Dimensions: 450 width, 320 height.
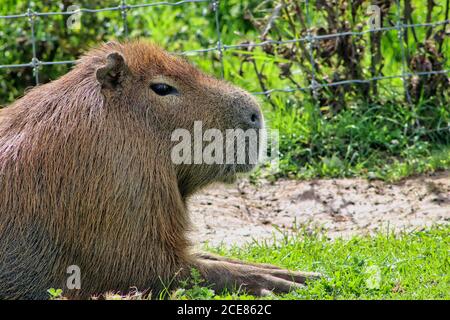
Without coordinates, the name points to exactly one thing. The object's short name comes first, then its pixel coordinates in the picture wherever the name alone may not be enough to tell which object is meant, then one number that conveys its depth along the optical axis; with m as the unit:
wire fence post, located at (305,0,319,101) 15.45
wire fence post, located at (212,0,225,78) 15.22
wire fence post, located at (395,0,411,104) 15.41
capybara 9.75
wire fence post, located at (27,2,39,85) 14.70
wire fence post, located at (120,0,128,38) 15.04
